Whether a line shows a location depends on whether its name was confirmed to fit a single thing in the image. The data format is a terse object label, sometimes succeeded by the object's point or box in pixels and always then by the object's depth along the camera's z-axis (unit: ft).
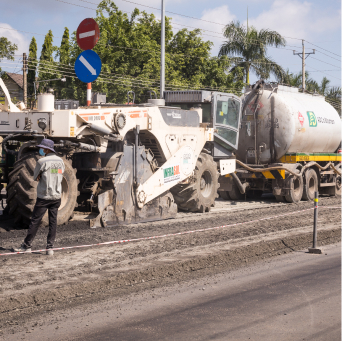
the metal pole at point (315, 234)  29.14
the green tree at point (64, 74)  107.34
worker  25.73
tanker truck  53.31
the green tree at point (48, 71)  114.21
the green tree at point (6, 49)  94.63
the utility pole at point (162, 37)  78.74
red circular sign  33.45
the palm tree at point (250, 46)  121.49
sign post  32.99
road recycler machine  30.50
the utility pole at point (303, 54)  151.14
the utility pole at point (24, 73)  103.87
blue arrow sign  32.91
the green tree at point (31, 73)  161.17
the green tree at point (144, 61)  105.81
